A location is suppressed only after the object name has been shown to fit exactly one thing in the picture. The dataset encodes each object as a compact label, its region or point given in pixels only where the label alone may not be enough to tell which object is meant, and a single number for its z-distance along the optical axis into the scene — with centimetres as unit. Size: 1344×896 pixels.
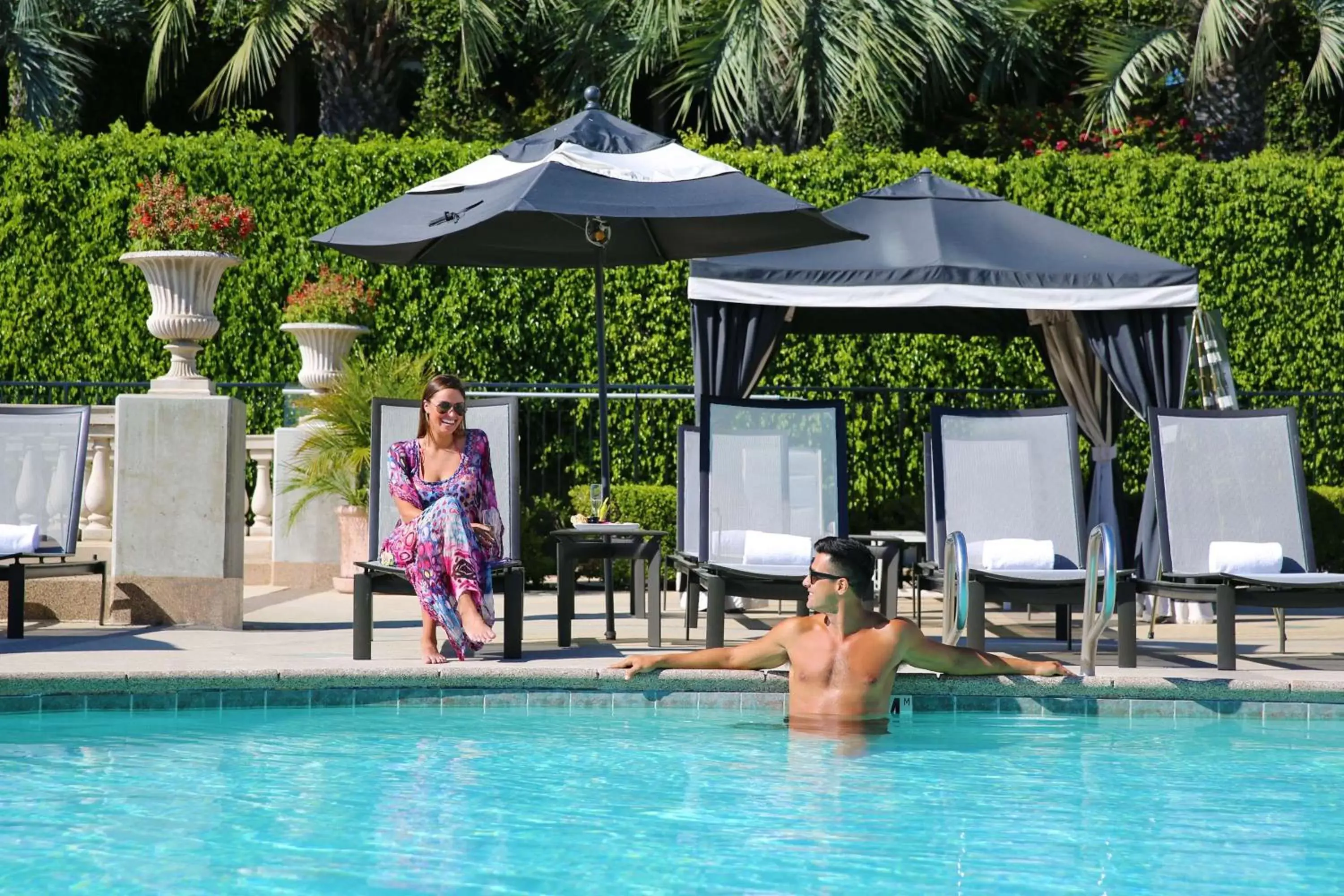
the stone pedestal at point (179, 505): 755
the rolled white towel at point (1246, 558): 668
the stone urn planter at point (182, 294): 809
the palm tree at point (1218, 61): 1439
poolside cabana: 854
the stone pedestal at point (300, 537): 1041
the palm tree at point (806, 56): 1485
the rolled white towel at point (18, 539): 696
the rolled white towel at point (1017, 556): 710
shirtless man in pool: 541
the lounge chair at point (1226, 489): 684
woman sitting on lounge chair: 631
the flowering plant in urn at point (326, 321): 1099
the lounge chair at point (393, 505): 628
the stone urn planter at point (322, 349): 1096
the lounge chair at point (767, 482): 722
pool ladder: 574
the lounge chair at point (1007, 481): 736
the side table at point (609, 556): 686
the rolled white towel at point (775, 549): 711
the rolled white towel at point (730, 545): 727
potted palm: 993
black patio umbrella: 692
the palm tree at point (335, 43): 1512
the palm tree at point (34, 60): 1576
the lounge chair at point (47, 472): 723
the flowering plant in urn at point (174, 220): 861
